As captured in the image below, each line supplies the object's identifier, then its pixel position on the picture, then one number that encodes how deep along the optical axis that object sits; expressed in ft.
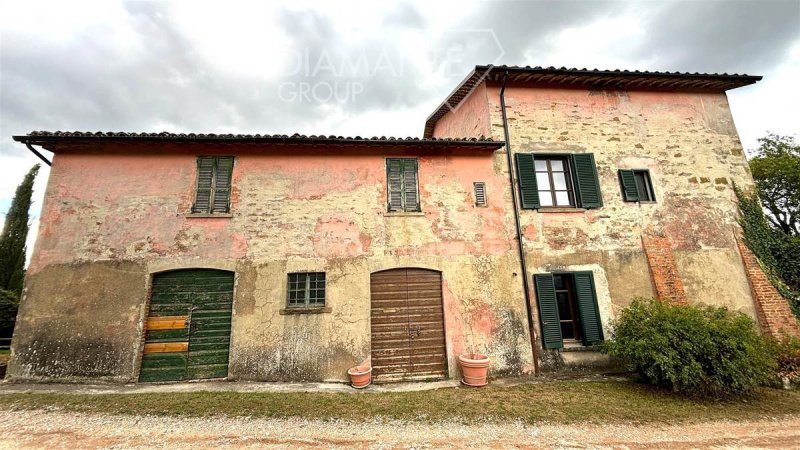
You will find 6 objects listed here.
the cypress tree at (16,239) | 54.70
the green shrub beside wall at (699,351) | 19.47
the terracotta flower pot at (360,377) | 22.03
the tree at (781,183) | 47.09
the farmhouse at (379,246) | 23.09
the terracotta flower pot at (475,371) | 22.40
